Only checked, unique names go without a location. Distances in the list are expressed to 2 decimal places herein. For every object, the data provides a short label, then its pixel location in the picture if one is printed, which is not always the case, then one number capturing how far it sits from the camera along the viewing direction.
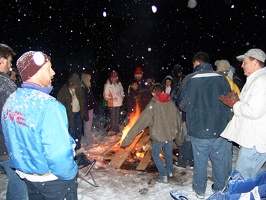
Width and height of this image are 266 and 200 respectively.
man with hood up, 6.40
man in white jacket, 3.33
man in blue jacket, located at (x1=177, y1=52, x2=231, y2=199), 4.20
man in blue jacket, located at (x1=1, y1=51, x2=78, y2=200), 2.21
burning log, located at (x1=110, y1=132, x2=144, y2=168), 6.01
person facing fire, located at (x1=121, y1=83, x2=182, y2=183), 4.94
